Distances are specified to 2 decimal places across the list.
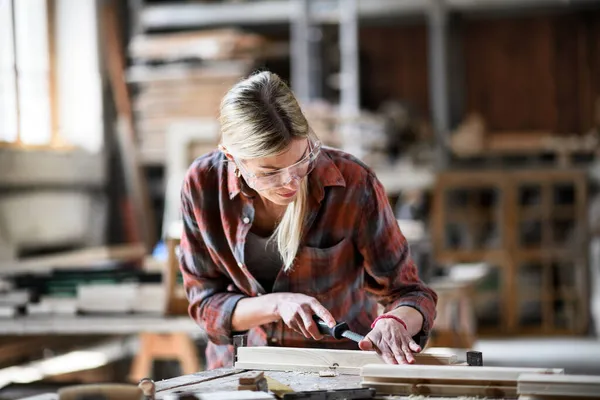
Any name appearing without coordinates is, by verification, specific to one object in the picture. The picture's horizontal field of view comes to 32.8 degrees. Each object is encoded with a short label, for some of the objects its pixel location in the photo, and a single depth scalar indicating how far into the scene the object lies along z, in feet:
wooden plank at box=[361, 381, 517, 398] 7.72
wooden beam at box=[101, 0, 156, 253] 33.58
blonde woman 9.45
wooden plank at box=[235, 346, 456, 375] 8.65
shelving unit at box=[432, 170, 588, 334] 33.30
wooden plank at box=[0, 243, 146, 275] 20.11
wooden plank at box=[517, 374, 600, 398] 6.99
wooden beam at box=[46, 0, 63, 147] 31.17
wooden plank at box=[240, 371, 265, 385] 7.80
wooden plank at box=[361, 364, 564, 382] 7.64
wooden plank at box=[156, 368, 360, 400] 8.08
